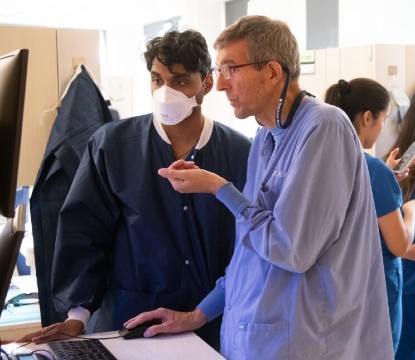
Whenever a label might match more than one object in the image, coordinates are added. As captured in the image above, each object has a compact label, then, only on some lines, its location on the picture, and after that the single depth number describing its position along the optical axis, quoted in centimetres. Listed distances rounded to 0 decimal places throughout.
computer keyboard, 137
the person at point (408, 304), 245
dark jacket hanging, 215
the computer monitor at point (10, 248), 87
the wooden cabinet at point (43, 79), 233
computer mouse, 155
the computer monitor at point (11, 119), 84
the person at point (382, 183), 202
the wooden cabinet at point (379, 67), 306
